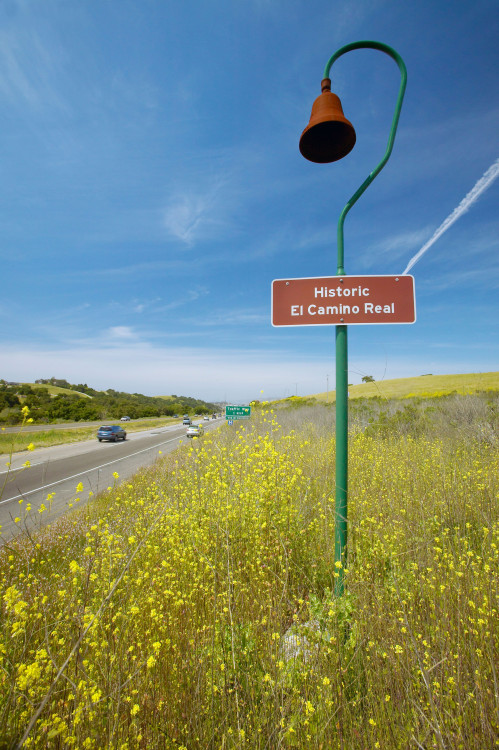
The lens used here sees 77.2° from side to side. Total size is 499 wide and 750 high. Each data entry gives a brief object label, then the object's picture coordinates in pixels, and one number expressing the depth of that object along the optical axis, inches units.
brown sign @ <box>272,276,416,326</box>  86.2
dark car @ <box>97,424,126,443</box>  1002.1
